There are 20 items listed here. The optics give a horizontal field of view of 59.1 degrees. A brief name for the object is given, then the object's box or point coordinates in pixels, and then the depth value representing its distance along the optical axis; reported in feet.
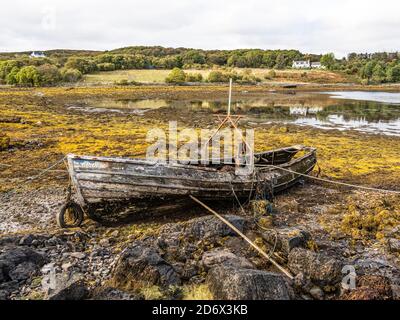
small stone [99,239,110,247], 27.34
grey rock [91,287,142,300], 18.45
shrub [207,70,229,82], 310.04
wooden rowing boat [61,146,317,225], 30.04
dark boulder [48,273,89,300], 18.26
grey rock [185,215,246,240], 27.25
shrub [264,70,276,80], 358.43
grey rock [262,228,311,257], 25.82
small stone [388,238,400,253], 28.40
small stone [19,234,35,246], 25.52
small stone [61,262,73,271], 22.96
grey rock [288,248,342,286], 21.94
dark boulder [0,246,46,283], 21.15
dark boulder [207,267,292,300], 18.80
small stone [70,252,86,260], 24.51
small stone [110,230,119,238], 29.19
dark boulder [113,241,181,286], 20.65
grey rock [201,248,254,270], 21.90
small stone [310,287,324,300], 21.09
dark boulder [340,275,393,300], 19.67
